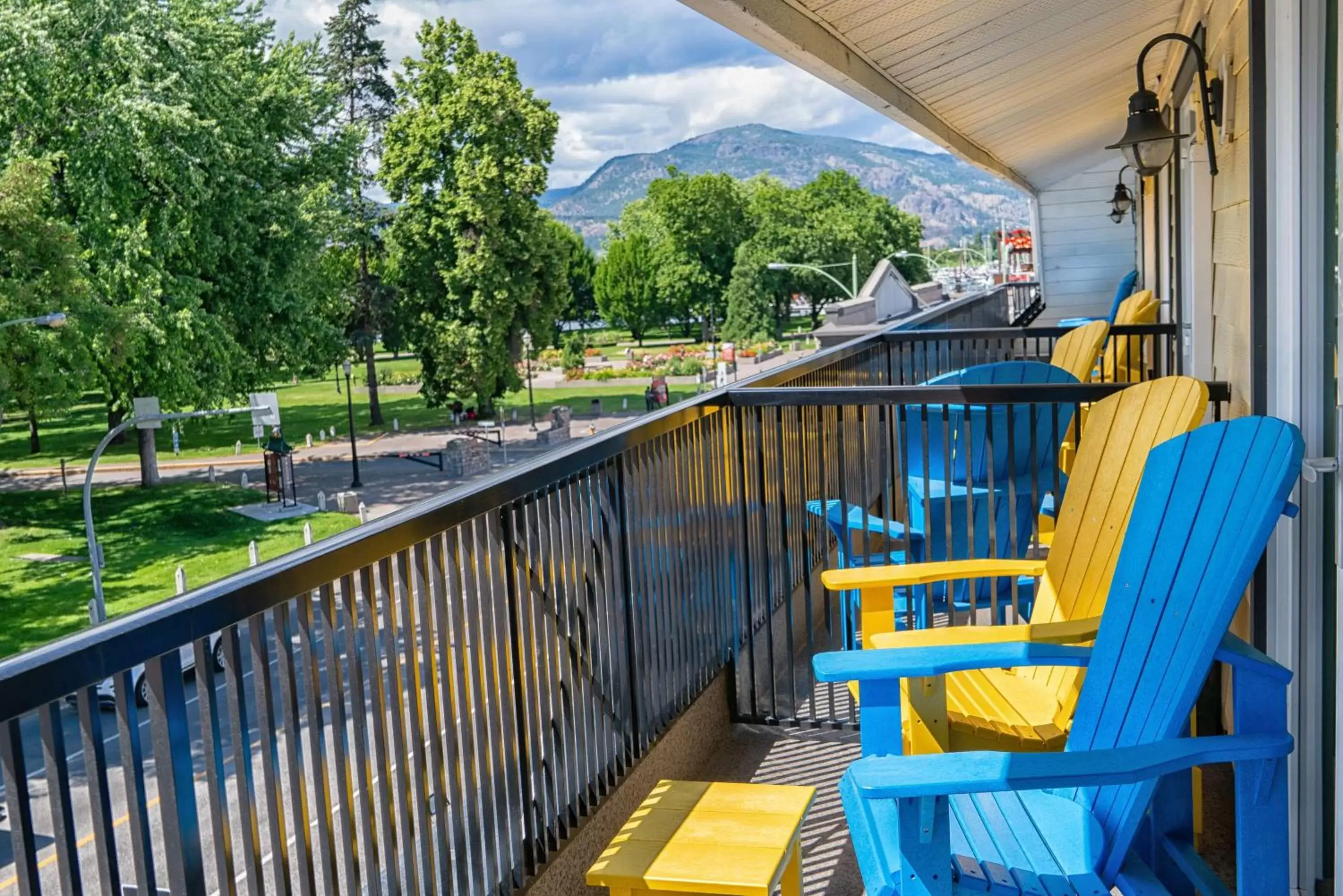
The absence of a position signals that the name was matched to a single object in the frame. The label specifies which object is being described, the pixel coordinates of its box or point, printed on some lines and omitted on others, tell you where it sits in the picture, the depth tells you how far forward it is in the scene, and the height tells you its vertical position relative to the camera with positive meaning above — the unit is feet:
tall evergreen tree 151.53 +31.71
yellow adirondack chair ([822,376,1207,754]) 7.18 -1.92
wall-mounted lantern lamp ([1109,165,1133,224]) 35.32 +2.82
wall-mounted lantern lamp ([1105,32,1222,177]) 13.97 +1.99
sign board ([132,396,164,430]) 90.68 -3.76
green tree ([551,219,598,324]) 312.71 +13.88
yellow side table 6.96 -3.11
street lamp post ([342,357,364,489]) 133.80 -12.43
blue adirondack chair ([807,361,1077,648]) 11.09 -1.88
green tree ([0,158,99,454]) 87.15 +4.97
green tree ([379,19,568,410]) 142.92 +14.35
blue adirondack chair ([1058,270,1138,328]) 34.65 +0.27
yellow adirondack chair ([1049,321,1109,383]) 16.71 -0.71
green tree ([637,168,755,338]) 280.51 +20.48
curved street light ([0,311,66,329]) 59.36 +2.24
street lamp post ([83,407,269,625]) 67.97 -12.49
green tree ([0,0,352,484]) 95.71 +14.20
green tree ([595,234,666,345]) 295.69 +10.33
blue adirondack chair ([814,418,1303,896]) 5.21 -1.98
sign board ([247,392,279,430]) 86.38 -4.38
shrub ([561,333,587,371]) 250.78 -4.26
